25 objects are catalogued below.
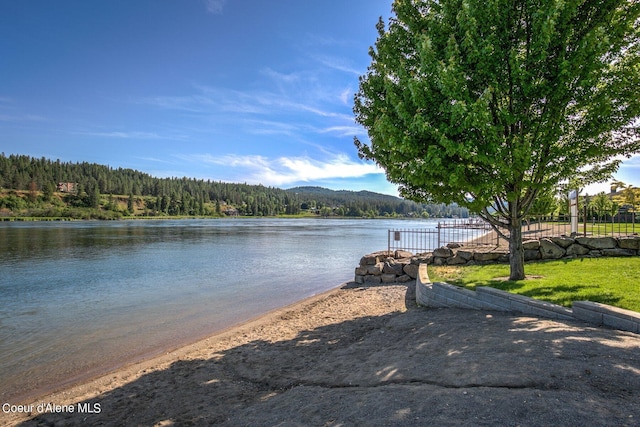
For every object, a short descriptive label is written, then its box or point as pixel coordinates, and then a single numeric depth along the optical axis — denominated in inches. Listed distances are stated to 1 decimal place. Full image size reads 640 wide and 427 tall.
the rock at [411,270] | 633.0
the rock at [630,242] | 480.7
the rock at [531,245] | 527.5
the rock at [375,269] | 673.0
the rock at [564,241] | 514.9
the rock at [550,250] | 516.4
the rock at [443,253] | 606.9
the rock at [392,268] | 652.1
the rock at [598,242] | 493.4
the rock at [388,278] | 649.0
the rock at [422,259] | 631.8
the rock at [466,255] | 582.6
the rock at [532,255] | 525.0
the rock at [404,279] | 635.5
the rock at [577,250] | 506.3
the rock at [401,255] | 749.9
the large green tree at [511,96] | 309.3
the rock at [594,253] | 494.5
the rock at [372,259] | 714.2
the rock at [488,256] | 566.3
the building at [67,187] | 6584.6
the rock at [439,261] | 604.7
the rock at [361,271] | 689.0
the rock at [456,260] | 586.1
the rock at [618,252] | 481.4
